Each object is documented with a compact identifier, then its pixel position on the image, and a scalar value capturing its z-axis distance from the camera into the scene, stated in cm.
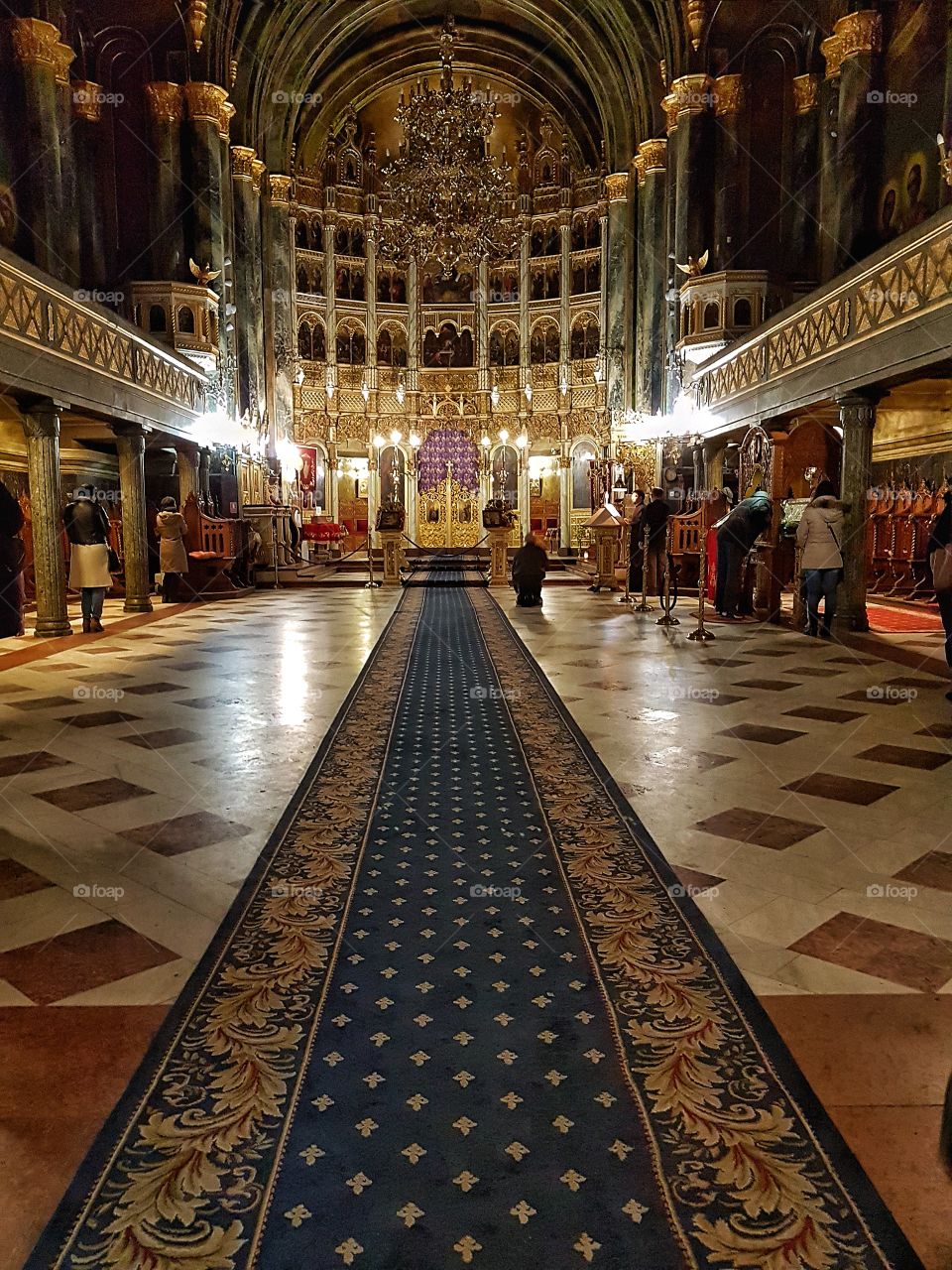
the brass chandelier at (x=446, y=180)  1803
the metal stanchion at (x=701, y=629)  901
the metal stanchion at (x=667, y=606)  1019
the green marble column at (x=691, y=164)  1711
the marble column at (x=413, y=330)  2973
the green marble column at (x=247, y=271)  2155
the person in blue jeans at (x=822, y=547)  897
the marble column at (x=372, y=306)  2925
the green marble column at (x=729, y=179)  1695
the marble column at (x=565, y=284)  2833
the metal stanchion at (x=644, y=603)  1150
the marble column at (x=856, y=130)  1213
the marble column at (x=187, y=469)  1658
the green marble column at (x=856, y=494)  943
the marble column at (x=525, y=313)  2886
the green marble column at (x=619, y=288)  2397
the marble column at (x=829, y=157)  1300
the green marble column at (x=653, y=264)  2123
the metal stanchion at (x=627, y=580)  1319
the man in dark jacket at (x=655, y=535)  1204
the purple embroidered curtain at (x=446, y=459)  3030
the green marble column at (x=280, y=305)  2500
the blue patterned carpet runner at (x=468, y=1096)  151
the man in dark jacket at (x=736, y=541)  1036
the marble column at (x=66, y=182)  1283
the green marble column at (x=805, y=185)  1616
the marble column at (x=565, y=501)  2781
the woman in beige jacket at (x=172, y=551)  1391
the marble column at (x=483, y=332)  2953
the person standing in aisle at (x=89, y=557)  993
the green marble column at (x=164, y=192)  1703
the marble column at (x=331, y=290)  2850
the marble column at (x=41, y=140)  1233
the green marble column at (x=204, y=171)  1728
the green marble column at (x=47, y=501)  972
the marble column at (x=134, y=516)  1225
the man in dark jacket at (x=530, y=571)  1230
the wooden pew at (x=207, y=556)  1466
